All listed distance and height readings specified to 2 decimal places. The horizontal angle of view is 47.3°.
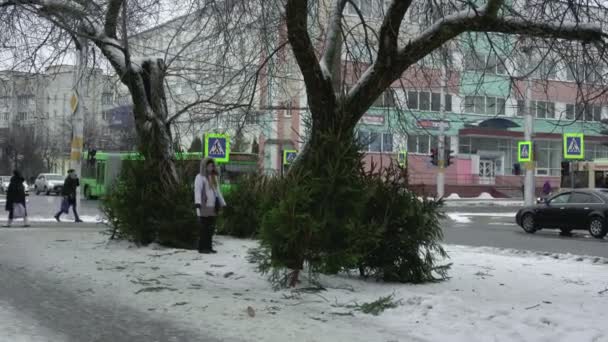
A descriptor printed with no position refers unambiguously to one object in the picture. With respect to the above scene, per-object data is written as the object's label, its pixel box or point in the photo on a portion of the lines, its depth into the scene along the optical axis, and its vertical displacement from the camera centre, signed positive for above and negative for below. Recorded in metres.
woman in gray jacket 12.28 -0.46
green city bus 14.15 +0.29
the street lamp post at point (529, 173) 33.31 +0.36
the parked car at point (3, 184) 61.14 -1.06
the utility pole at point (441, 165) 36.98 +0.76
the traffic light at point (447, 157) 37.31 +1.19
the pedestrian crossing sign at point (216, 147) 23.03 +0.95
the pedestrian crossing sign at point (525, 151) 31.83 +1.35
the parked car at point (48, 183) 53.12 -0.84
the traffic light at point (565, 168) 34.59 +0.65
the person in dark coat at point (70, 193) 22.33 -0.65
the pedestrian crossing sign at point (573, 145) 30.08 +1.57
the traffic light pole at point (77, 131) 21.15 +1.37
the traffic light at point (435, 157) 36.81 +1.17
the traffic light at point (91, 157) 35.41 +0.85
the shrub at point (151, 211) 13.05 -0.68
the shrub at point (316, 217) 8.53 -0.50
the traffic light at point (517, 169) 60.90 +0.99
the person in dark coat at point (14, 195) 19.67 -0.65
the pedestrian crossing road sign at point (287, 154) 31.48 +1.05
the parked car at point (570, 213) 20.36 -0.99
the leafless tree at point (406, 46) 8.94 +1.86
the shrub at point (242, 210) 15.59 -0.77
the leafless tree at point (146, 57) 12.39 +2.49
